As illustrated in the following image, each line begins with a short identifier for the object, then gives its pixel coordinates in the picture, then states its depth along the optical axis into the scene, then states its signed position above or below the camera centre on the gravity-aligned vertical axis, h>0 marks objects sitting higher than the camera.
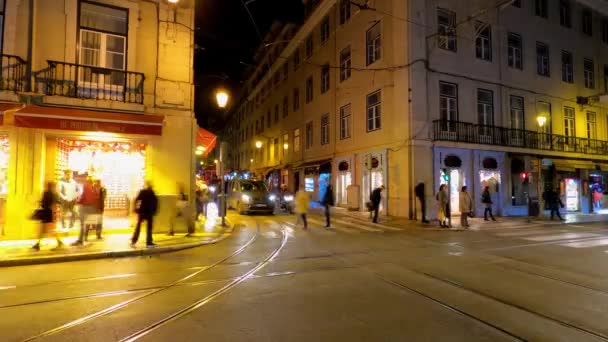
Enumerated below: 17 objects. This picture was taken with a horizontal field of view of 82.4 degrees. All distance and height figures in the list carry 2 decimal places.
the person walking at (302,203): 13.85 -0.50
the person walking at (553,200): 17.80 -0.53
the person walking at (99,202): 9.76 -0.31
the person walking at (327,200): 14.38 -0.40
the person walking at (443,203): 14.70 -0.55
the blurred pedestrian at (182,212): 11.27 -0.69
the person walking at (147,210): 9.28 -0.52
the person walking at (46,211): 8.45 -0.48
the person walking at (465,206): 14.64 -0.68
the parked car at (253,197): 19.45 -0.39
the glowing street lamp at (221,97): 13.39 +3.64
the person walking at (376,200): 15.81 -0.45
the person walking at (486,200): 17.09 -0.50
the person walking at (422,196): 15.91 -0.27
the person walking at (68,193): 10.42 -0.06
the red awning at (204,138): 13.93 +2.20
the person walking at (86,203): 9.28 -0.33
